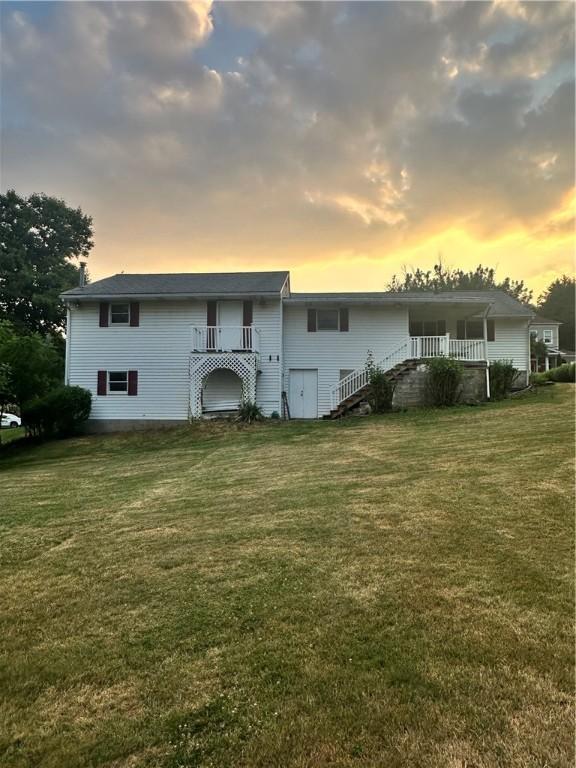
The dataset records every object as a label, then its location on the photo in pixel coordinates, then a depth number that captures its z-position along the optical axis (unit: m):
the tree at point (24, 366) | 15.15
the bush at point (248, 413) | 16.62
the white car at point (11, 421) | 26.75
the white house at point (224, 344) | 18.22
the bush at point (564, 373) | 22.16
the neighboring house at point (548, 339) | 35.58
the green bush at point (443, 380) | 16.06
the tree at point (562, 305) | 54.91
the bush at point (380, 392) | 16.11
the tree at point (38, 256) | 29.97
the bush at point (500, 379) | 17.33
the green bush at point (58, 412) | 16.83
